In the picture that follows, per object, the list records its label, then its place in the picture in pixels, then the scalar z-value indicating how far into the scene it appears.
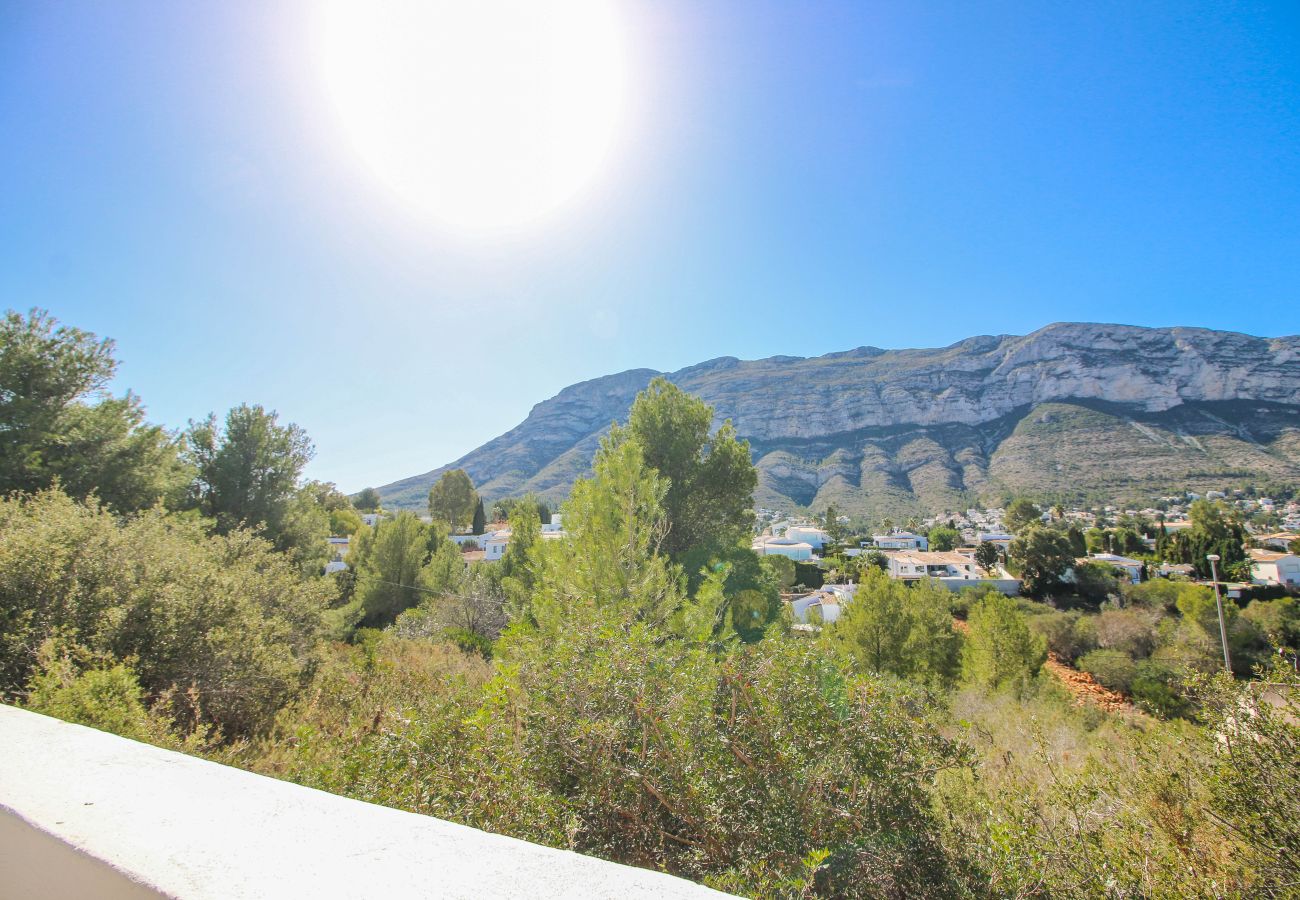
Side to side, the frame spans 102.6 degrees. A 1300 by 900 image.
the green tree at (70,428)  9.17
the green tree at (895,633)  15.36
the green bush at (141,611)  4.36
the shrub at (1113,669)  19.56
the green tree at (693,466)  10.03
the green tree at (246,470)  13.44
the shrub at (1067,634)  24.39
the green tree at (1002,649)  15.38
